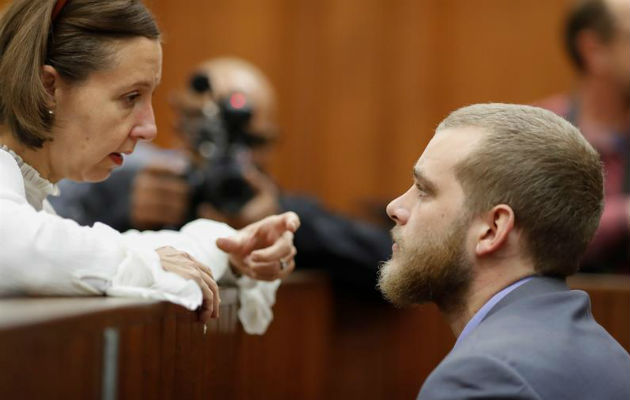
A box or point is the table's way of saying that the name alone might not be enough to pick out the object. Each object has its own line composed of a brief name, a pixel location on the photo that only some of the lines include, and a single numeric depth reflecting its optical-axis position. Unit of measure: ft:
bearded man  11.81
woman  11.98
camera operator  15.02
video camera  15.03
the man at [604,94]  15.50
